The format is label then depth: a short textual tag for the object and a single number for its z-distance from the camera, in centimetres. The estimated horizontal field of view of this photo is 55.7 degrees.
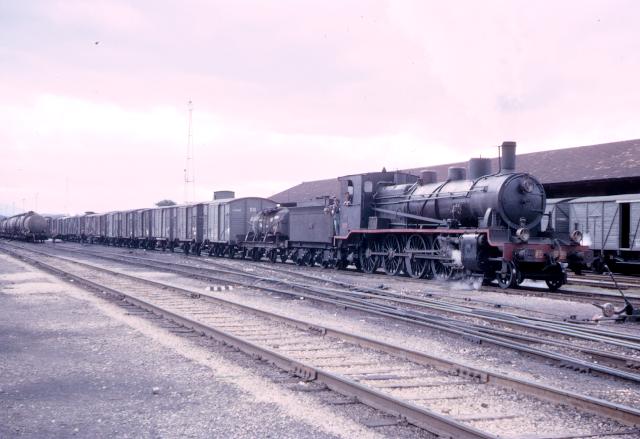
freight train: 1489
